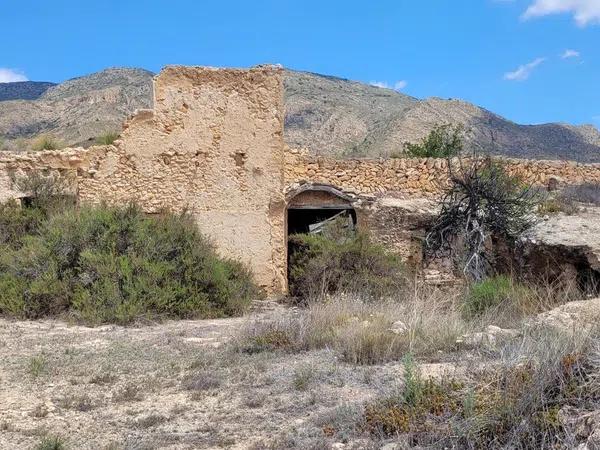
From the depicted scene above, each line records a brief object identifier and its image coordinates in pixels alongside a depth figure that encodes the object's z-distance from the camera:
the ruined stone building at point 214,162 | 14.05
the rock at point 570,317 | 6.16
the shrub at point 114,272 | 10.64
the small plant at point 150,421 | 5.06
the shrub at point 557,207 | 14.53
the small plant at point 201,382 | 6.00
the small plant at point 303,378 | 5.82
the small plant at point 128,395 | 5.74
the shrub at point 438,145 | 26.30
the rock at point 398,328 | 7.16
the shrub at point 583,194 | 16.33
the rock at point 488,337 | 6.20
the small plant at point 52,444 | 4.43
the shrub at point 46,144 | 18.91
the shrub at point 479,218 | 13.03
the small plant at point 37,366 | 6.63
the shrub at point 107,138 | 18.12
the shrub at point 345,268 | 12.62
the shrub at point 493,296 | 9.51
